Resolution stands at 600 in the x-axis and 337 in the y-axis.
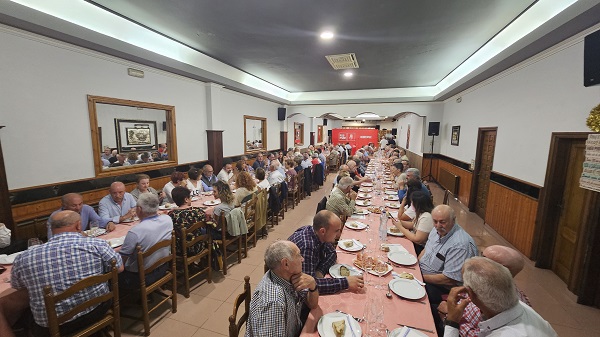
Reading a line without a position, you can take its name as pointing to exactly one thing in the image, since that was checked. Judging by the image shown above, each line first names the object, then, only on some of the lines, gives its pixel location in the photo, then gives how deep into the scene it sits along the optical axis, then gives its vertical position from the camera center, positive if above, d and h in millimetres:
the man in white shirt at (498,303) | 1195 -825
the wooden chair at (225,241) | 3202 -1464
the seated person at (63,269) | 1639 -951
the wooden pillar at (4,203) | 2568 -758
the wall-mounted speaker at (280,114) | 10019 +948
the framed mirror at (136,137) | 4742 -38
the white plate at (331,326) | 1328 -1060
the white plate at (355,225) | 2850 -1037
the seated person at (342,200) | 3275 -848
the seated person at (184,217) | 2779 -938
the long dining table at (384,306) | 1415 -1082
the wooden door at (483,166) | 5319 -601
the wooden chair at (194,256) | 2688 -1419
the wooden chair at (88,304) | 1555 -1207
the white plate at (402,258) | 2100 -1058
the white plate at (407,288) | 1662 -1063
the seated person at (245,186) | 3746 -781
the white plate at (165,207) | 3623 -1072
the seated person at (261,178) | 4863 -847
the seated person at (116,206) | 3043 -926
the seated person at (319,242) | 1944 -852
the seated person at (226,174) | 5625 -894
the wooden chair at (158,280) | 2191 -1415
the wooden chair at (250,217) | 3574 -1224
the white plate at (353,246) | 2291 -1039
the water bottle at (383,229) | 2345 -881
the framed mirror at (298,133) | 12866 +208
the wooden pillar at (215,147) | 6293 -291
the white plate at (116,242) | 2409 -1082
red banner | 17812 +141
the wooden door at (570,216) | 3072 -972
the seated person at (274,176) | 5301 -865
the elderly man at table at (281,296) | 1287 -895
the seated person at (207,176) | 5016 -831
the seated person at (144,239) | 2273 -993
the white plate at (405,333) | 1321 -1058
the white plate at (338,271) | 1876 -1045
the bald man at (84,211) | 2549 -907
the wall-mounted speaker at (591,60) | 2549 +881
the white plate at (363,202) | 3871 -1040
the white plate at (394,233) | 2726 -1061
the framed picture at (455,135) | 7188 +141
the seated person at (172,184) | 4074 -824
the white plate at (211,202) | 3829 -1058
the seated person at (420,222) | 2629 -921
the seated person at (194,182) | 4496 -861
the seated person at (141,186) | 3652 -777
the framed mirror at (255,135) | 8289 +75
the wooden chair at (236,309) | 1320 -1026
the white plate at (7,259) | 1981 -1035
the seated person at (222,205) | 3303 -947
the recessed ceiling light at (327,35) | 3955 +1697
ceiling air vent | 5078 +1706
